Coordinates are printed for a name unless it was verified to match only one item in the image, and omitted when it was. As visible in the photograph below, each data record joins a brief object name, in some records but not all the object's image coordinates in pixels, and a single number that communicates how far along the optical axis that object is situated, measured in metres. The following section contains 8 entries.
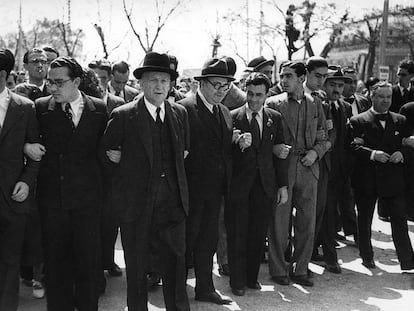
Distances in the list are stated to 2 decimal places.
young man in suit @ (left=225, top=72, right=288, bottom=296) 5.18
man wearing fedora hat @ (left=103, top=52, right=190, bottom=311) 4.07
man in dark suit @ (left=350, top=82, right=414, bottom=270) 6.04
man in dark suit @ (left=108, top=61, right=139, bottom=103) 6.61
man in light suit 5.60
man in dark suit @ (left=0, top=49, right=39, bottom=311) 3.95
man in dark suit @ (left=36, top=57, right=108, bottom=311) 4.07
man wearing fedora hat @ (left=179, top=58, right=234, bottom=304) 4.83
